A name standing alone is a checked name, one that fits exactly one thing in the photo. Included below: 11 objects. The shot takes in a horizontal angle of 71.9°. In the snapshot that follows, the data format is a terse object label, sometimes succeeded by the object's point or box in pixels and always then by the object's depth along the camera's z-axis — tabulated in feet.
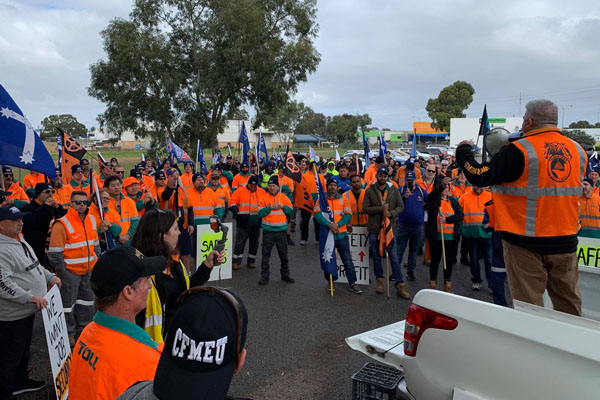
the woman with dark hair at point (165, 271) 9.83
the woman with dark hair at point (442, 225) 24.57
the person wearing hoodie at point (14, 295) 12.28
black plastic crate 10.84
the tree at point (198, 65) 67.82
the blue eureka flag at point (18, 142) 14.34
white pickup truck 5.78
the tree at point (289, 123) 221.25
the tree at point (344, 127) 256.15
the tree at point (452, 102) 184.85
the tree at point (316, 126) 332.51
